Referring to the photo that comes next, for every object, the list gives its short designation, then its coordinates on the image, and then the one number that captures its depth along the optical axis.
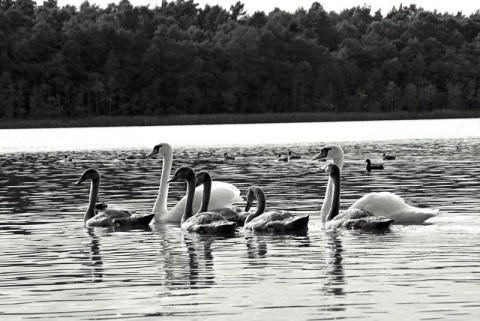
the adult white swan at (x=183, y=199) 18.28
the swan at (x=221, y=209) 17.66
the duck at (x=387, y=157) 36.34
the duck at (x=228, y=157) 38.12
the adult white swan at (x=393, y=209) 16.69
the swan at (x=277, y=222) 15.95
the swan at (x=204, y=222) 16.06
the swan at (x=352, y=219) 15.91
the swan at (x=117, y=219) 17.50
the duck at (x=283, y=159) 36.22
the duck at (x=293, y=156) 37.91
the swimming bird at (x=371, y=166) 30.60
